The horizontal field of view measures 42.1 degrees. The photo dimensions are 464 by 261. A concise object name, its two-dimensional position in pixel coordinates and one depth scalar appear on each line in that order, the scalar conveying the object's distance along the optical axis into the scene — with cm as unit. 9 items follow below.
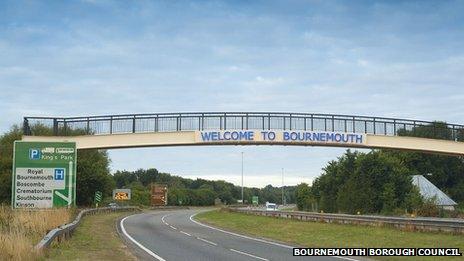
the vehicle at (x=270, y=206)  8434
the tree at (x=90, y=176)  5762
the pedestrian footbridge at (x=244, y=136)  3775
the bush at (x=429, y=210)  4947
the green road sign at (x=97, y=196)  6279
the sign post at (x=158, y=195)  10669
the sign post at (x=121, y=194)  9138
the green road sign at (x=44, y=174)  2978
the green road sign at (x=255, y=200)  12524
